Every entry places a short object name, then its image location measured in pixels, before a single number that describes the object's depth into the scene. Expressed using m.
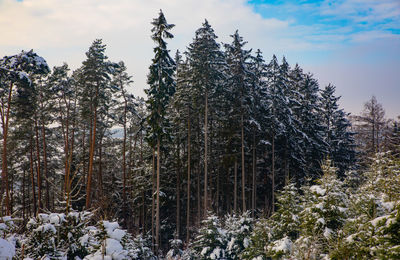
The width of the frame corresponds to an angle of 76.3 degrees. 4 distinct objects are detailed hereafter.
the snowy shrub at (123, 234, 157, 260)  16.81
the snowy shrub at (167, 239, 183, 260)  22.38
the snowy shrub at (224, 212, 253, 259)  13.86
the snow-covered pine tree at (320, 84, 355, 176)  35.38
